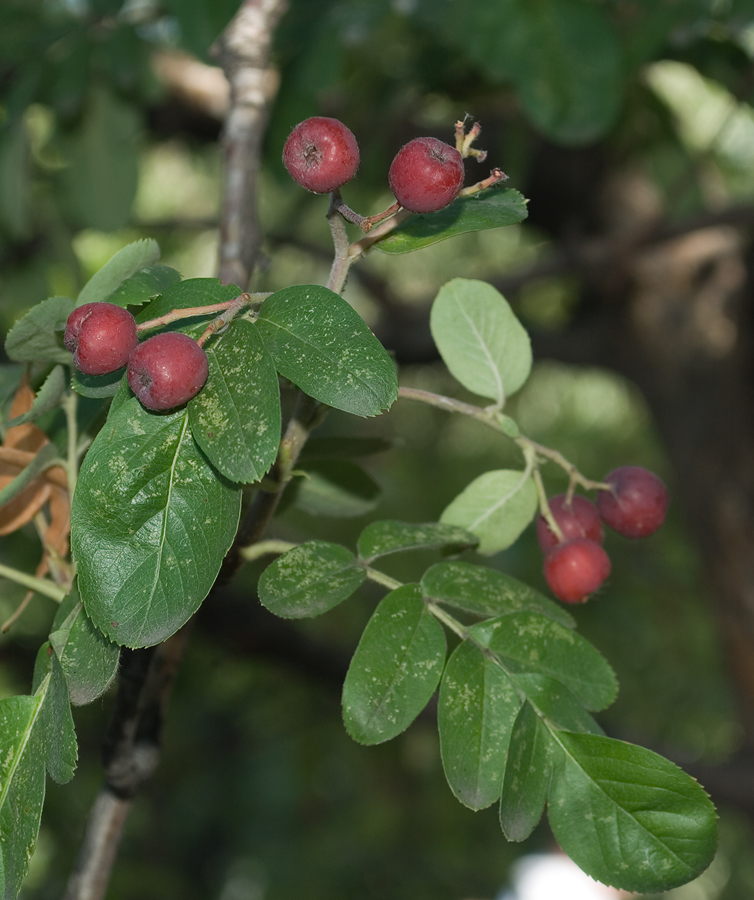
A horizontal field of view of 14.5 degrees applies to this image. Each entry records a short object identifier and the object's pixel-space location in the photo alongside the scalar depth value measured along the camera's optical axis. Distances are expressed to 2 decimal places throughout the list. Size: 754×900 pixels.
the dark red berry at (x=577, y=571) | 0.45
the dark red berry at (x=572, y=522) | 0.46
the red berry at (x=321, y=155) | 0.41
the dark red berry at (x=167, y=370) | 0.39
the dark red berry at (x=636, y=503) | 0.45
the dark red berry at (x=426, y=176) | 0.40
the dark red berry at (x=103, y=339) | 0.40
